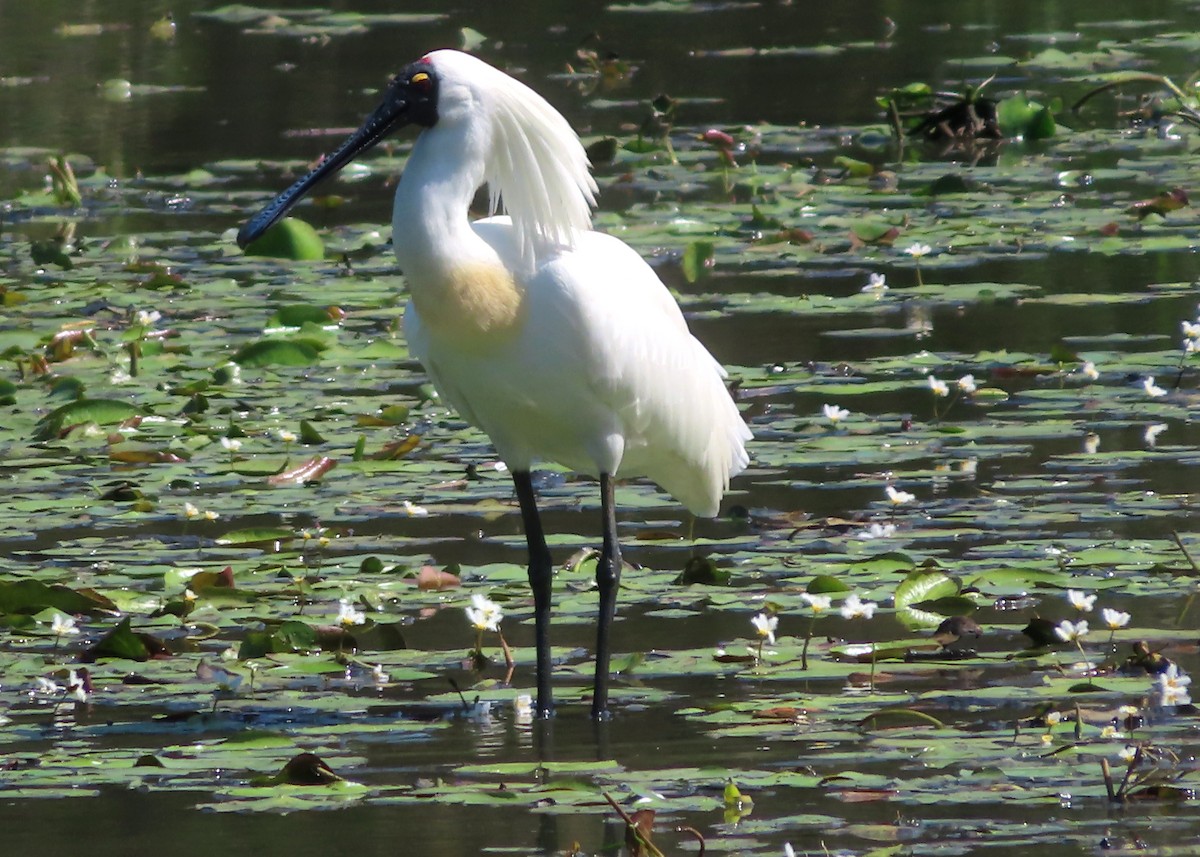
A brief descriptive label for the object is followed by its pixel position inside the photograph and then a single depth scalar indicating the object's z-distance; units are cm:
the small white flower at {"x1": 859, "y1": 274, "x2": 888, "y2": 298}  1902
